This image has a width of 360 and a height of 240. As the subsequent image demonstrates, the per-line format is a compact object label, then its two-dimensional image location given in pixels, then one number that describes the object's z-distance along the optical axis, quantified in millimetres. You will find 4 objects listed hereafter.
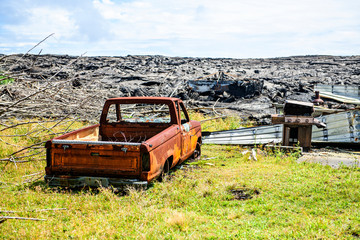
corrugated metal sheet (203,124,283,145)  11023
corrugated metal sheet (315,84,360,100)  19641
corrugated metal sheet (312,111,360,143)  10859
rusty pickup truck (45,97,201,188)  5836
